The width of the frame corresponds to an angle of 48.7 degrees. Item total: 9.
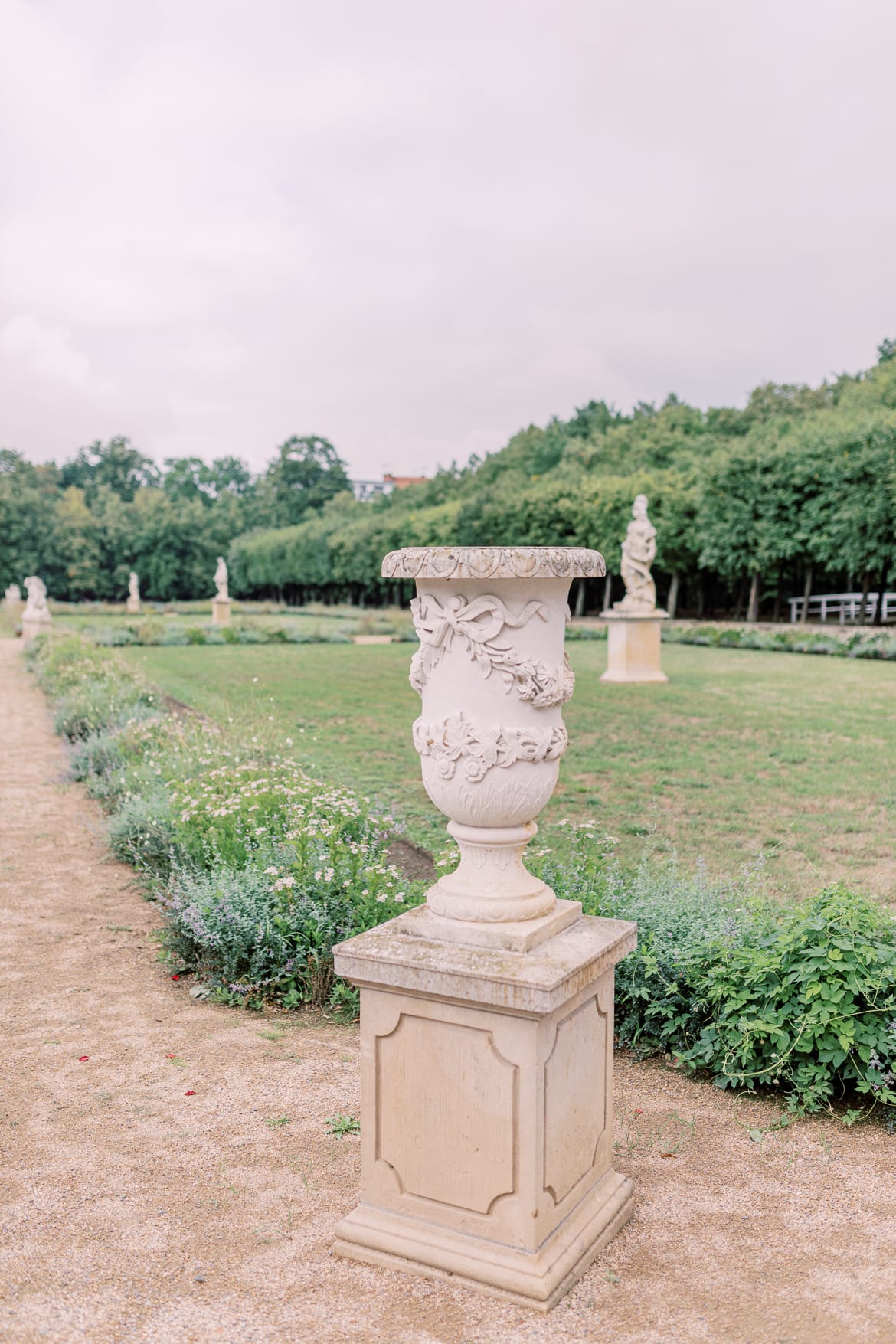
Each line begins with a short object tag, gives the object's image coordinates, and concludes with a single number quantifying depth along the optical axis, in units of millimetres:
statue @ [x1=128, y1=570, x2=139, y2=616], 48094
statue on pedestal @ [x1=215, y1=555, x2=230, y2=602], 36559
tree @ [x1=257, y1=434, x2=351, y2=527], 82688
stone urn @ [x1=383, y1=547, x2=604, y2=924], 2707
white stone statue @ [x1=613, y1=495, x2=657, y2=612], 16922
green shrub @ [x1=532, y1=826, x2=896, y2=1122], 3562
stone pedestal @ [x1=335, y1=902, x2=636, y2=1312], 2635
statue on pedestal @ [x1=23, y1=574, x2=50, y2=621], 29766
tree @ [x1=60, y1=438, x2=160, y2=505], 82875
